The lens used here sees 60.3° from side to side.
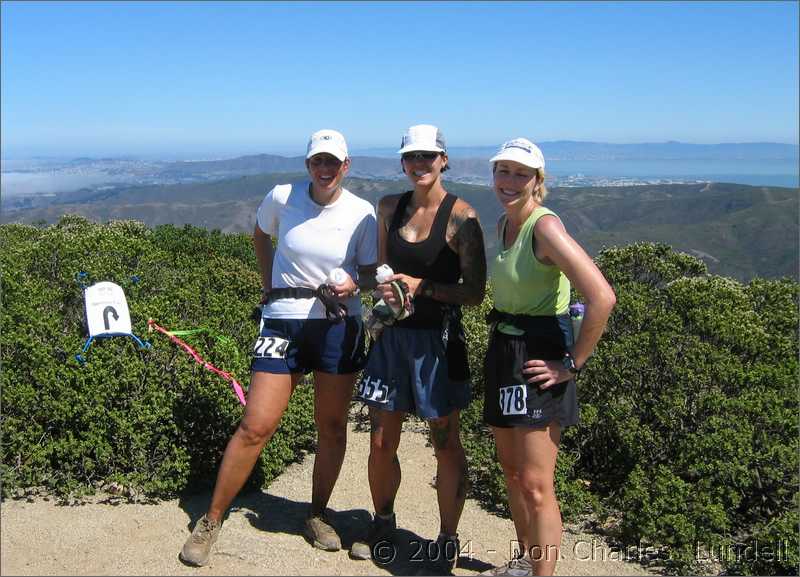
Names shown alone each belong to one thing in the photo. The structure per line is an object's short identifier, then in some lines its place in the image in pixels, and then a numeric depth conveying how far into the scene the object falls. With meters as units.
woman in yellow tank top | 2.87
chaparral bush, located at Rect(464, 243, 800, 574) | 4.19
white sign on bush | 4.30
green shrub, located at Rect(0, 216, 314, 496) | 4.15
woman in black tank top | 3.13
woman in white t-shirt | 3.36
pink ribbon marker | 4.65
